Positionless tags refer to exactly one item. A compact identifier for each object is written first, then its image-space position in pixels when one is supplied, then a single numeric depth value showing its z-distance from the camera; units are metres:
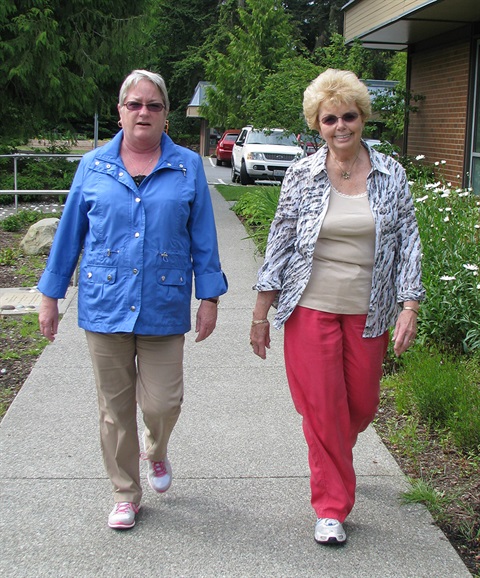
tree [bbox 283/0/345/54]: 54.31
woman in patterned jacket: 3.42
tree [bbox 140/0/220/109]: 54.31
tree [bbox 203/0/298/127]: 32.34
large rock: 10.77
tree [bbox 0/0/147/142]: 15.67
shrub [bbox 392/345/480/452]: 4.44
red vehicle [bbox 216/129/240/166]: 37.97
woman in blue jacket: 3.43
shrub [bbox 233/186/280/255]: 10.73
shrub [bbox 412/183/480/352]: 5.82
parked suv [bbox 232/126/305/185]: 22.50
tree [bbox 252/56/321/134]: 13.96
